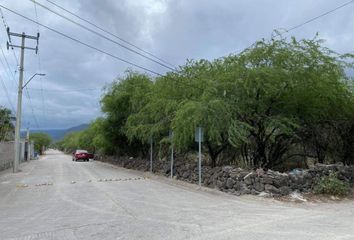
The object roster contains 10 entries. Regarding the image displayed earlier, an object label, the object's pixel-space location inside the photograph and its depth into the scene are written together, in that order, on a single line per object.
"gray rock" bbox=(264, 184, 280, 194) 14.88
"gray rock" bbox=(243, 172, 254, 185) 15.65
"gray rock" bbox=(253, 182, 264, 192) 15.19
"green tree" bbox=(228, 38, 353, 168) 16.50
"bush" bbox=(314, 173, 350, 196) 14.95
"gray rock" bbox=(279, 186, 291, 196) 14.89
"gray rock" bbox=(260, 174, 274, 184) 15.12
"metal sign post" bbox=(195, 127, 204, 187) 17.38
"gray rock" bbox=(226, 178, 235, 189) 16.53
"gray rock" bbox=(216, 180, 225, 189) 17.22
